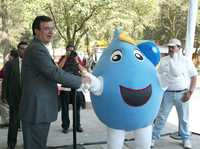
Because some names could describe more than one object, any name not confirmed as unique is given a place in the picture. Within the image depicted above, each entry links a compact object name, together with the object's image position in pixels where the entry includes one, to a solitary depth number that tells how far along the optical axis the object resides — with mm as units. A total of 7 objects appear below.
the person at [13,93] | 6562
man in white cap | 6555
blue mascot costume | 4320
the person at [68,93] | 7770
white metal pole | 7477
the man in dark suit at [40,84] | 3939
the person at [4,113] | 8578
